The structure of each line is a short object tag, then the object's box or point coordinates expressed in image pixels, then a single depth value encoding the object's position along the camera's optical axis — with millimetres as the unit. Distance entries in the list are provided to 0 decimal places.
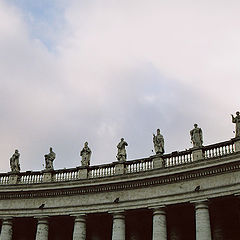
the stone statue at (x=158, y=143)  42447
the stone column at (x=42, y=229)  43562
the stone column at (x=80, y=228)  42125
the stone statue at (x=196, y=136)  40188
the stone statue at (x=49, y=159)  47788
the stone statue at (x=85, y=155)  46116
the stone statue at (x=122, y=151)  44438
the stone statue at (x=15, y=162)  48906
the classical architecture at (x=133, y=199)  37375
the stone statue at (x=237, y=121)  38050
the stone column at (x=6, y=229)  44688
